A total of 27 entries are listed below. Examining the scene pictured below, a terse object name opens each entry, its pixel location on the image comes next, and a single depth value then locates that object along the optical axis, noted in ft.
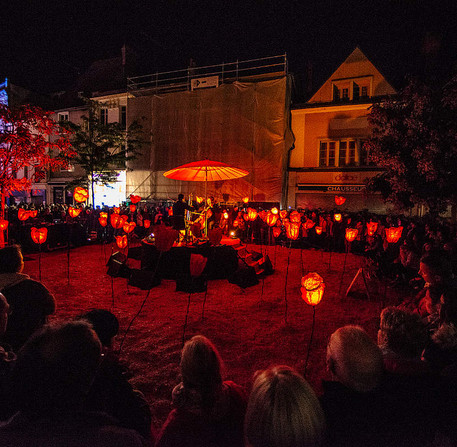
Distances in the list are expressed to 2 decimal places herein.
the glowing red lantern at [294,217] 37.49
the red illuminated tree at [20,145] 32.71
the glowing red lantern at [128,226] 31.63
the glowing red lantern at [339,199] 44.52
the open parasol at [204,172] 28.27
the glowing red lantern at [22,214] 37.01
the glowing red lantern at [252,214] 35.24
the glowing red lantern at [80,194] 30.60
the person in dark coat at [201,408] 5.65
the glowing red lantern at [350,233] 26.22
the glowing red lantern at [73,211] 36.73
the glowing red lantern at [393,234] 26.00
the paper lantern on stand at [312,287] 14.01
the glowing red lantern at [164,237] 17.84
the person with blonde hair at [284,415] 4.12
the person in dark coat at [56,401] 4.25
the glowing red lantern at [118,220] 28.19
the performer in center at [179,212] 32.81
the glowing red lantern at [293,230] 24.73
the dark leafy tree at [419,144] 35.42
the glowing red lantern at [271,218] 35.60
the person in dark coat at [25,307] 9.05
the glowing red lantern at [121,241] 27.66
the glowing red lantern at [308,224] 42.14
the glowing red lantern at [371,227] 30.66
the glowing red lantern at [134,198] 45.26
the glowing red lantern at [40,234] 25.94
